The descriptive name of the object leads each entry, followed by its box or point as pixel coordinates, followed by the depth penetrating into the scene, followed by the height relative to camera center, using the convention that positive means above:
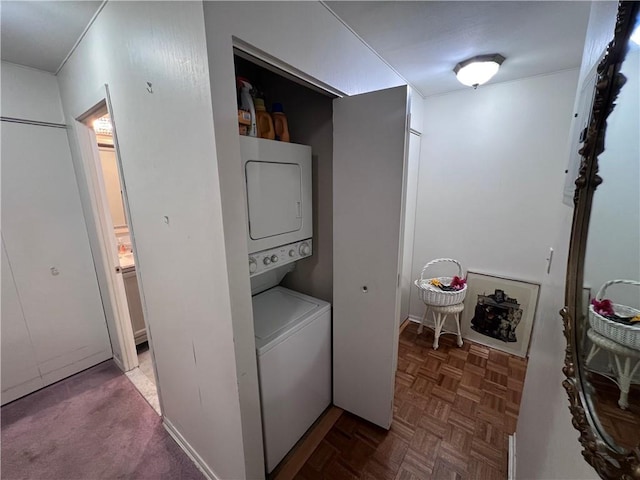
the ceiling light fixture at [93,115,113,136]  2.33 +0.61
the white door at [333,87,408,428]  1.29 -0.29
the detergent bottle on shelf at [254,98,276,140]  1.31 +0.36
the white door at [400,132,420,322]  2.40 -0.30
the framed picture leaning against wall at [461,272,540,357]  2.24 -1.12
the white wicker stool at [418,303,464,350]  2.29 -1.17
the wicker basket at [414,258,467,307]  2.24 -0.93
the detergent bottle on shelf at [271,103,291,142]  1.40 +0.37
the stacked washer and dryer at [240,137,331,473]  1.20 -0.72
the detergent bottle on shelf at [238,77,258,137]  1.16 +0.42
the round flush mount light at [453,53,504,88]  1.62 +0.78
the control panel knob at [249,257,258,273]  1.19 -0.34
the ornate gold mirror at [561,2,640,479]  0.45 -0.19
